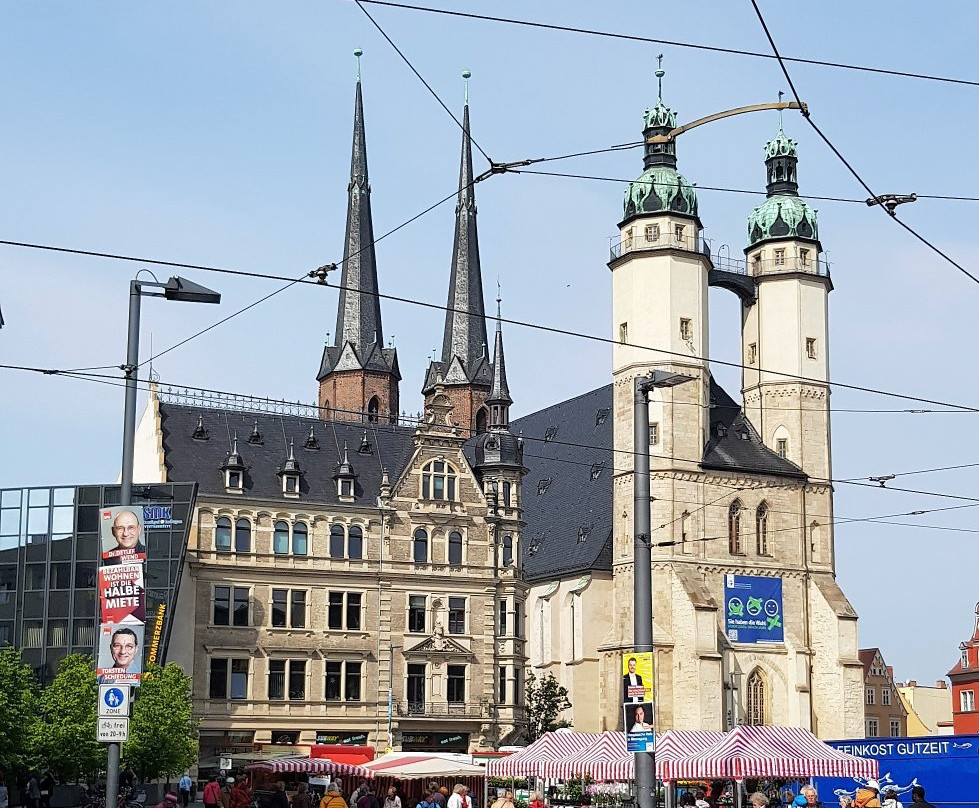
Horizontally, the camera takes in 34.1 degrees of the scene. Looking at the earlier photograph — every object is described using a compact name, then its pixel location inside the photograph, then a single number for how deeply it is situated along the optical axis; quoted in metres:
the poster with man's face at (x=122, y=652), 18.09
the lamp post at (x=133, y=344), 19.34
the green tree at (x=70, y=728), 42.28
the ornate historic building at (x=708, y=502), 67.94
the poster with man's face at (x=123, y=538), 18.16
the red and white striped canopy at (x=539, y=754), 29.86
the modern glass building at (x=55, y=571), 49.88
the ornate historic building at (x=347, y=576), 53.88
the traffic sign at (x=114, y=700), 18.08
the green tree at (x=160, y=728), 43.44
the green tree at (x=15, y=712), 38.62
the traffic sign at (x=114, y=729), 17.98
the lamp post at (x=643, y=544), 17.77
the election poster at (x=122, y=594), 18.03
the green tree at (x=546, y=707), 66.50
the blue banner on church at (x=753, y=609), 69.00
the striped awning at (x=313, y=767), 33.44
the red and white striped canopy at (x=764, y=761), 26.44
